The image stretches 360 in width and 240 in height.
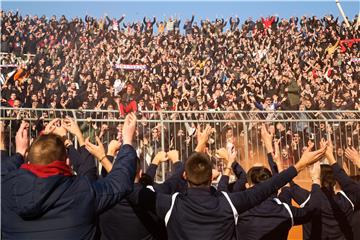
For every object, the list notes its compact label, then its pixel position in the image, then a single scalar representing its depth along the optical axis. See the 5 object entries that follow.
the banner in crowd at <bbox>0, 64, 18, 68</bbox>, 16.77
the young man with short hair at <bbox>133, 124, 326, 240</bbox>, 3.22
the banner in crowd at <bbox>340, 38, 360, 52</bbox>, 23.30
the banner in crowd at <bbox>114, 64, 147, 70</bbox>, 20.09
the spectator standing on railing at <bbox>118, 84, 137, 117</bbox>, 13.68
